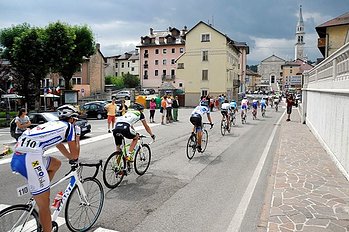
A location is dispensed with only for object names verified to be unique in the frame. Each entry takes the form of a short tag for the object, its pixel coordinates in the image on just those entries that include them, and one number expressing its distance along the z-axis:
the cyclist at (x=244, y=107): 21.16
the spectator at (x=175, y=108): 23.34
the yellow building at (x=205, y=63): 51.41
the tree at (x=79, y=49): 39.94
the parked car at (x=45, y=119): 15.09
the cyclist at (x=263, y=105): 28.52
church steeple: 140.00
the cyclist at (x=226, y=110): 15.68
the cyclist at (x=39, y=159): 3.64
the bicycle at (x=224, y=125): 15.59
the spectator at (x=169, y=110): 22.25
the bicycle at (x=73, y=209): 3.58
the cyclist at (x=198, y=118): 9.95
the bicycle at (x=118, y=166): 6.60
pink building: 77.43
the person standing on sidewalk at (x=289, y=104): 23.38
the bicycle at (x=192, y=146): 9.80
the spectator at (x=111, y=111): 16.98
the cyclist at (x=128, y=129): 6.98
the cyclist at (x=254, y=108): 25.80
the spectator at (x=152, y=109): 22.72
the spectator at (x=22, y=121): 12.92
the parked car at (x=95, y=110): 29.05
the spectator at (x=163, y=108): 21.69
